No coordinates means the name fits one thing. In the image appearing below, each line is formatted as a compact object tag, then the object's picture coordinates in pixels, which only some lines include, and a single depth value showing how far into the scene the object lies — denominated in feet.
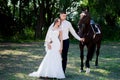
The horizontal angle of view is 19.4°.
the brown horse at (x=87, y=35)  36.70
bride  33.09
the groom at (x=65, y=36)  34.35
